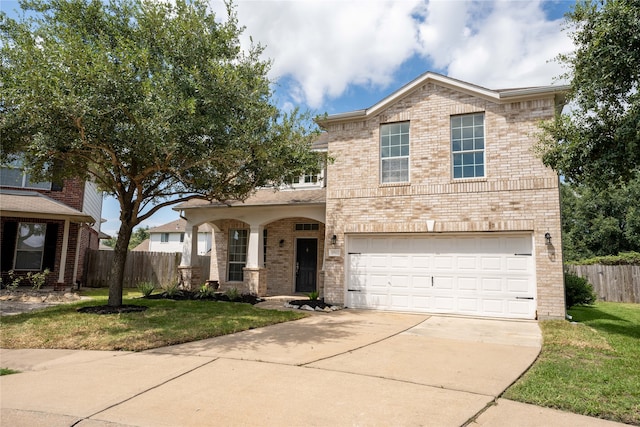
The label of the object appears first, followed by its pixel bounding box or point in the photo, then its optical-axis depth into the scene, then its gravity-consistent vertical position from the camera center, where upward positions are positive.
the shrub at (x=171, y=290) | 13.66 -1.06
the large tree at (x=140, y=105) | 8.14 +3.29
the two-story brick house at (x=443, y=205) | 10.30 +1.68
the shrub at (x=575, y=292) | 12.57 -0.73
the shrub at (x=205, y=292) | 13.43 -1.09
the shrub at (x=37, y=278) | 14.52 -0.82
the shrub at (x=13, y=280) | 13.82 -0.87
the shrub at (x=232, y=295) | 13.13 -1.13
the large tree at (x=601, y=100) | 7.16 +3.32
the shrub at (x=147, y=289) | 13.57 -1.05
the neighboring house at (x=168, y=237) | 41.59 +2.29
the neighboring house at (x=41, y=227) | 14.87 +1.13
